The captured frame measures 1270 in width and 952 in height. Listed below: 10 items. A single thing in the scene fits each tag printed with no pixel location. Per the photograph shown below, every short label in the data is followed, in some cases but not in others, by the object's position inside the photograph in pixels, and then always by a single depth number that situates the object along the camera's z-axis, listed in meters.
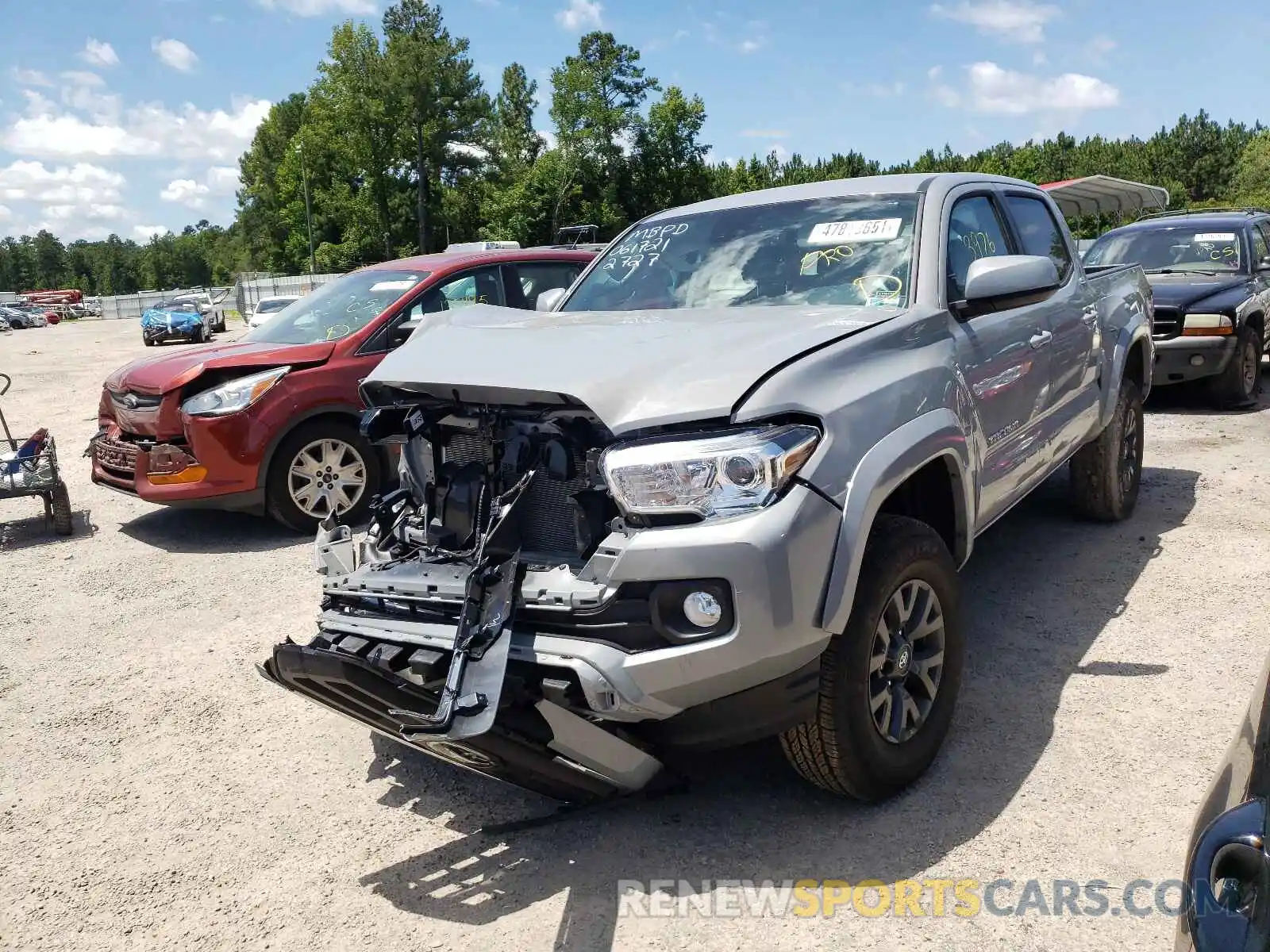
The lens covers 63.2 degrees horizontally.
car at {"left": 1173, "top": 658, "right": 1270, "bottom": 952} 1.33
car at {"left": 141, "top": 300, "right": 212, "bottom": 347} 33.91
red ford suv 6.34
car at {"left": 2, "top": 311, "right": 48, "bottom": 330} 60.28
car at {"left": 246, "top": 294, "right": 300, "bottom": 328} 24.97
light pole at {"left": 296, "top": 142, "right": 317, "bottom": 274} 61.66
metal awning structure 25.95
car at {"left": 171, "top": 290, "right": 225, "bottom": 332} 37.56
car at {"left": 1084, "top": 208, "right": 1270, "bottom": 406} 9.25
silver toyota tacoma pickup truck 2.65
